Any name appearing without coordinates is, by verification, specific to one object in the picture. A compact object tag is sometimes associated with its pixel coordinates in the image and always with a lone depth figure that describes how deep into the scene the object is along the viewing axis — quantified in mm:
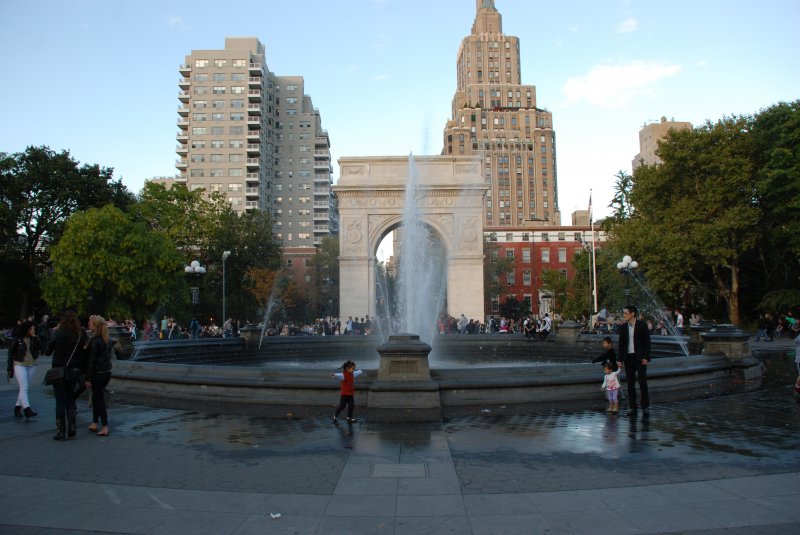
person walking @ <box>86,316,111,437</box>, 7711
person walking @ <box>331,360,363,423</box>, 8242
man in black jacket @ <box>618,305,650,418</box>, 8758
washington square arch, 41594
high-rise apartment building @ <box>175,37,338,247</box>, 78438
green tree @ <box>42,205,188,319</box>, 34344
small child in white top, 8859
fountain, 8750
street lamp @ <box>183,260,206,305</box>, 27109
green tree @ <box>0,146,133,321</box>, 39062
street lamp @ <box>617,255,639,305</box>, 26516
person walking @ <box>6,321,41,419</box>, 8789
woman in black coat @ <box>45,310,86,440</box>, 7434
